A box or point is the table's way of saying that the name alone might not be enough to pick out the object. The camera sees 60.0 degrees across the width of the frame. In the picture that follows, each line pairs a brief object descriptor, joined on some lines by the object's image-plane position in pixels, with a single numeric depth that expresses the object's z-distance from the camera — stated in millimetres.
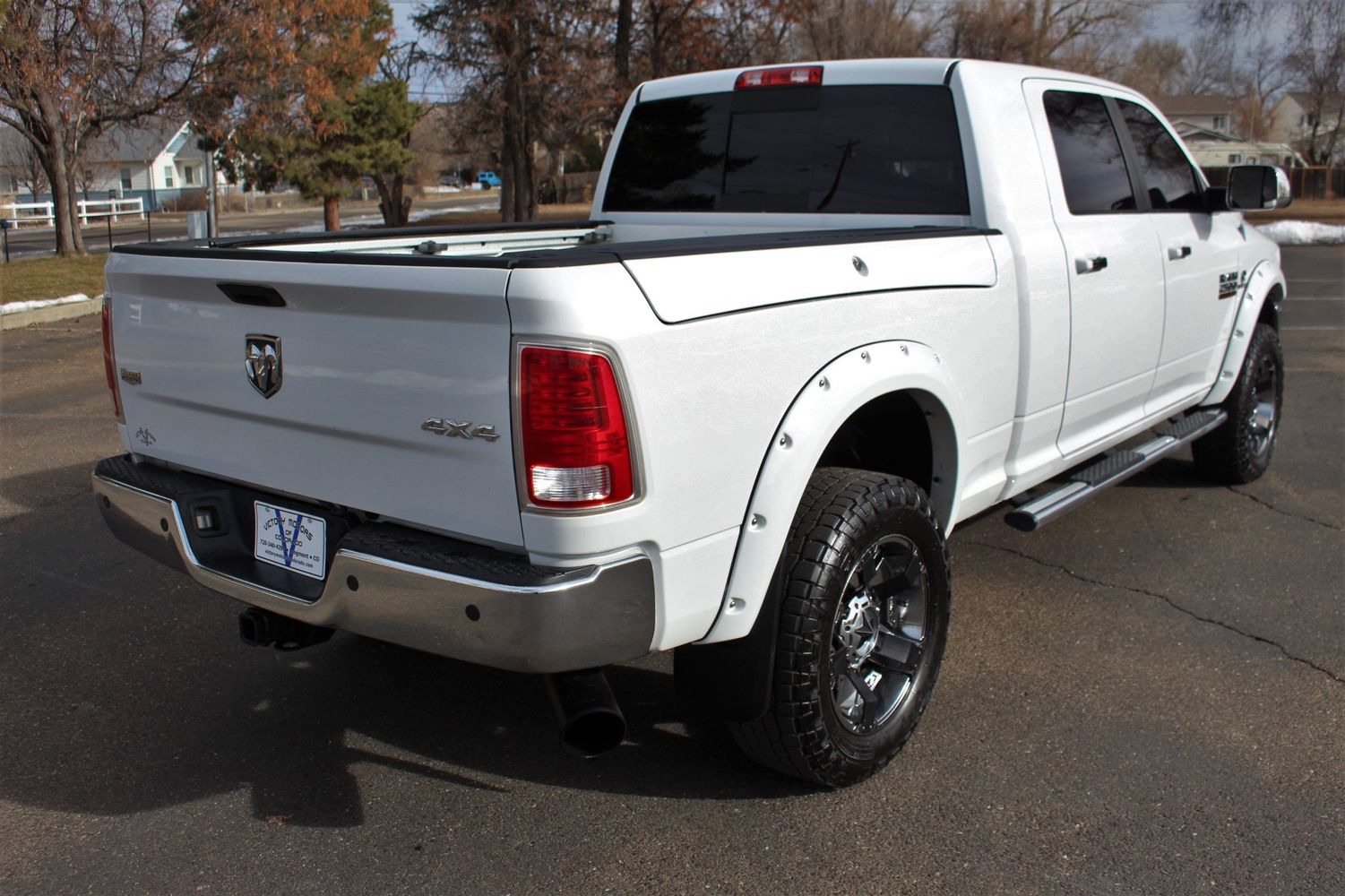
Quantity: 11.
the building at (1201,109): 82500
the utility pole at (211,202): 18297
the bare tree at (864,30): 33875
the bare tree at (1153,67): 47531
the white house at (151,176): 57281
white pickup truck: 2541
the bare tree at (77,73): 16641
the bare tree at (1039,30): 37969
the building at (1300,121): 51566
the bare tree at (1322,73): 34375
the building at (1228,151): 60125
